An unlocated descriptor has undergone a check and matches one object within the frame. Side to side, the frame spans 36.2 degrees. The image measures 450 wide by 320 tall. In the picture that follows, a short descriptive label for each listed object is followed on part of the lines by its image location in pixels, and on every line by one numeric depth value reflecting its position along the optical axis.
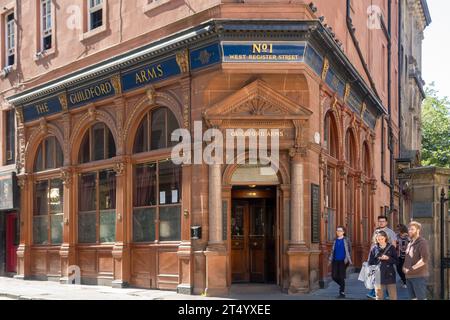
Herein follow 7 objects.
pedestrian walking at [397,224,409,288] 18.09
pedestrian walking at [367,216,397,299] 15.81
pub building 16.34
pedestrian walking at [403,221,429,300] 12.23
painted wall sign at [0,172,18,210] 23.83
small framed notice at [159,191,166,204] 17.97
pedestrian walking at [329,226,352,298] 16.41
